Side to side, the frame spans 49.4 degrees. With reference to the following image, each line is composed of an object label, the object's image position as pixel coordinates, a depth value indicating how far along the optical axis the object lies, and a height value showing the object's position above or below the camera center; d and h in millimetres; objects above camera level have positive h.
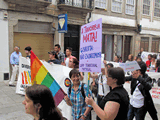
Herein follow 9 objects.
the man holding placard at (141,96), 3402 -924
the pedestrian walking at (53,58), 5387 -257
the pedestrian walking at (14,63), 8219 -634
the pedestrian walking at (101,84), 4137 -848
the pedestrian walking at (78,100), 2938 -843
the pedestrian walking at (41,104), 1526 -481
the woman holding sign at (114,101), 1938 -589
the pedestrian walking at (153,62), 7911 -534
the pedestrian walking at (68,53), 6372 -114
